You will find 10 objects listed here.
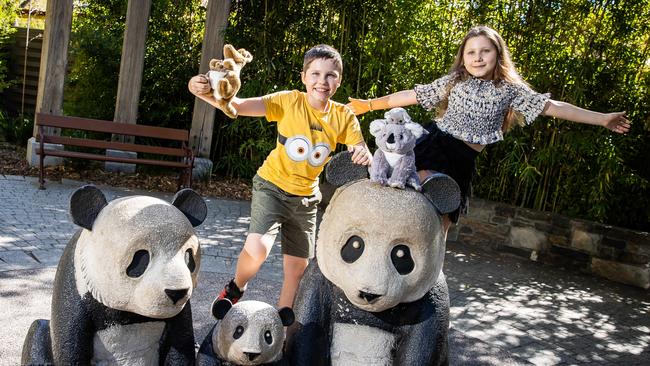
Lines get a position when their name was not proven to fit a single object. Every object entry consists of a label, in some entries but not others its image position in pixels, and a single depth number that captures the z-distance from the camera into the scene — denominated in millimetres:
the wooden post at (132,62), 7258
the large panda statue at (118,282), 1749
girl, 2553
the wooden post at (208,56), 7410
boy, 2664
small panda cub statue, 1936
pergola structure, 7121
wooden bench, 6555
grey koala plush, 1933
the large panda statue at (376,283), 1843
